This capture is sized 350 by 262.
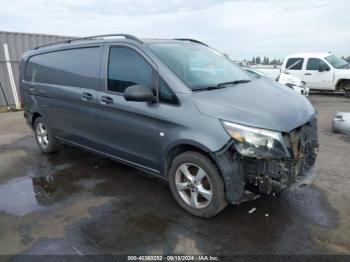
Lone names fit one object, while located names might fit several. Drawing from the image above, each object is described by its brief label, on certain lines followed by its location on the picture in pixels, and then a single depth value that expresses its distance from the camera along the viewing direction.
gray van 3.17
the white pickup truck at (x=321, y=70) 13.98
